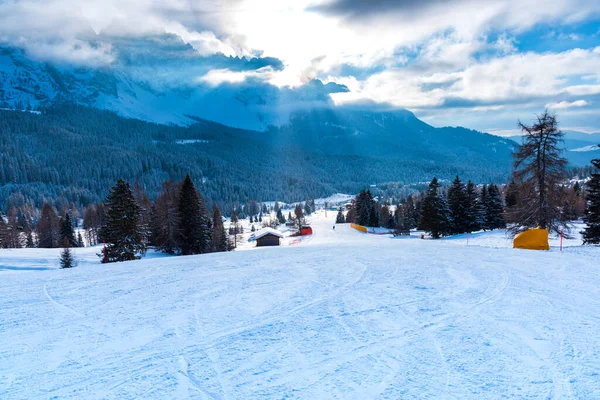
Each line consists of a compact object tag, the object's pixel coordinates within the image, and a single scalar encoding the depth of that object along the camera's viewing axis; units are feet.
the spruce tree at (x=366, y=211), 242.58
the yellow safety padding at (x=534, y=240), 61.46
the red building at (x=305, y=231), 196.96
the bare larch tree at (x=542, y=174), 77.61
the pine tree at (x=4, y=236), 175.32
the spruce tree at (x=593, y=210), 86.12
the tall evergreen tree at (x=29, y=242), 218.34
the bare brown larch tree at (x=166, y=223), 118.93
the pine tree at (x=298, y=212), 381.56
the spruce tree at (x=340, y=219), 338.30
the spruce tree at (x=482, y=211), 143.84
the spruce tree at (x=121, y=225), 94.63
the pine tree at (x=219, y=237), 156.66
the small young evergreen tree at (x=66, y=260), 92.68
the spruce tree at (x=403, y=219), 190.21
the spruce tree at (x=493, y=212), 148.97
